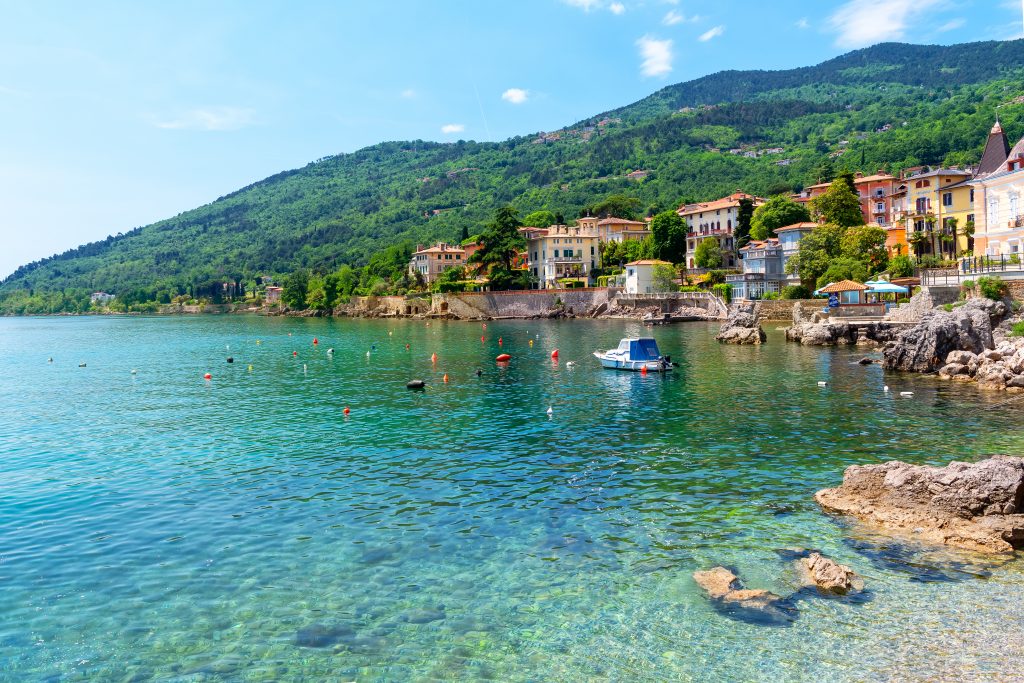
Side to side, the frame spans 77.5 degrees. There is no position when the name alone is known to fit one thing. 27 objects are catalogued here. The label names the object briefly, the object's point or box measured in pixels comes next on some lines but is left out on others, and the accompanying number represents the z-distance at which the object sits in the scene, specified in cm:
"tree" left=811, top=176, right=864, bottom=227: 9206
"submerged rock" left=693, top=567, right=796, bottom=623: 1123
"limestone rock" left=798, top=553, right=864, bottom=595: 1198
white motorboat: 4272
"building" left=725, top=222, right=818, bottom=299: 9275
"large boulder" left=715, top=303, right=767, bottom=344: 5916
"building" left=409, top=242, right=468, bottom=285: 15162
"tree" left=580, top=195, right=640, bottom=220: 15838
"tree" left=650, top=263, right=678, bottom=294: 10306
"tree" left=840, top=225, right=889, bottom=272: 7962
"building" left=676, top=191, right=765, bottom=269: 11012
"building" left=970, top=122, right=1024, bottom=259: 5062
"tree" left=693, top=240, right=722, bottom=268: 10662
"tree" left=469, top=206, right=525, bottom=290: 12081
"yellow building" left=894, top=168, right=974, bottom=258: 7038
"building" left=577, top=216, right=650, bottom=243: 13025
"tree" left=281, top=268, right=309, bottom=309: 17538
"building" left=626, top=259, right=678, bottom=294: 10769
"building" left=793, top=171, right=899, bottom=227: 10294
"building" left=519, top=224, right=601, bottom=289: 12650
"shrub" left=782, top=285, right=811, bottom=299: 8338
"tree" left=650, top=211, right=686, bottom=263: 11438
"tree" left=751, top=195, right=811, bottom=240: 10225
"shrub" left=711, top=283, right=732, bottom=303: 9762
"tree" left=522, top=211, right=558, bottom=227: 15700
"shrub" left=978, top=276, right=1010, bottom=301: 4531
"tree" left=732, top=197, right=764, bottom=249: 10821
